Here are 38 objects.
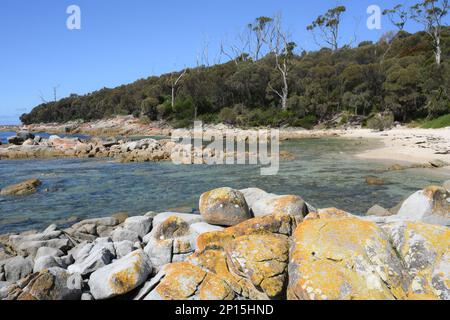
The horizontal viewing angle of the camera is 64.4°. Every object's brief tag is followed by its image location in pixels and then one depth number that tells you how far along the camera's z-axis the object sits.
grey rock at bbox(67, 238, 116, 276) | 5.49
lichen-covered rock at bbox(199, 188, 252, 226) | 6.38
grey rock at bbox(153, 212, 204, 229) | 7.12
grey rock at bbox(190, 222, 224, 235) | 6.24
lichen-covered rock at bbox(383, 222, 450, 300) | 3.82
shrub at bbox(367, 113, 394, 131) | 40.68
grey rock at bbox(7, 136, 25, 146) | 38.16
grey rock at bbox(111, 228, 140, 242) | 7.42
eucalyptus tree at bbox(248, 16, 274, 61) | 68.93
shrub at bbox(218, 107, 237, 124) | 55.16
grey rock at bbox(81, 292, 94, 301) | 4.78
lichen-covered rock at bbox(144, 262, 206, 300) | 4.30
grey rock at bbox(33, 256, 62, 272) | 5.86
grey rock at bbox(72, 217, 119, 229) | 9.31
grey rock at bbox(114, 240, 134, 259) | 6.36
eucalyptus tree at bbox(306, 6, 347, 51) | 76.50
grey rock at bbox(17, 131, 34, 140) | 39.53
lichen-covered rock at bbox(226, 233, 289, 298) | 4.38
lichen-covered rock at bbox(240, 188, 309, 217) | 6.26
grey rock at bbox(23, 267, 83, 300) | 4.50
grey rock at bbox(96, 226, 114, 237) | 8.74
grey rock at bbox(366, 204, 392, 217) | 9.06
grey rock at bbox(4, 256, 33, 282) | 6.04
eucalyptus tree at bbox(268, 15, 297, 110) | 55.75
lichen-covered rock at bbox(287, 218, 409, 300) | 3.69
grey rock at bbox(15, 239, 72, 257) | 7.37
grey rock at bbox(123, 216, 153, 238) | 7.74
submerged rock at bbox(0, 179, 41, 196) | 14.59
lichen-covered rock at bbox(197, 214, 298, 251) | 5.35
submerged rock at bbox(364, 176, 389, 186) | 14.23
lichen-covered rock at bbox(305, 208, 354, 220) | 5.98
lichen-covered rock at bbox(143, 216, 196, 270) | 5.87
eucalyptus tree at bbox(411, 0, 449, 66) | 50.84
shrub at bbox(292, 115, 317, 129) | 49.38
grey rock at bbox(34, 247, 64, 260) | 6.77
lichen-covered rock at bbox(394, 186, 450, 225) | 6.79
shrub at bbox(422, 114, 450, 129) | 34.91
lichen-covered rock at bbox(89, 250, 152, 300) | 4.62
